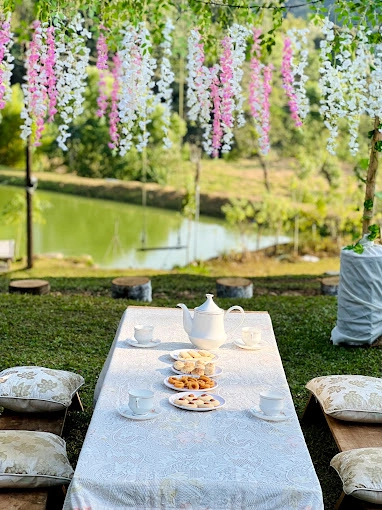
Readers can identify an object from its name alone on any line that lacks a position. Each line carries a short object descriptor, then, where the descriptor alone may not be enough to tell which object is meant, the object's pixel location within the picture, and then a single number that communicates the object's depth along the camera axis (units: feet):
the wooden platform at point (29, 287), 23.27
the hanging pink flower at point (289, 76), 15.85
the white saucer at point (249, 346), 11.92
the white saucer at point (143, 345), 11.86
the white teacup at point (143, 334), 11.91
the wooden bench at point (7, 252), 34.88
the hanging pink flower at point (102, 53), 14.99
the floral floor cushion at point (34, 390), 11.60
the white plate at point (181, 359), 11.12
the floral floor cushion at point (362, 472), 9.00
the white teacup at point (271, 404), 9.16
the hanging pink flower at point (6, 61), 13.70
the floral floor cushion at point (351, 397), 11.24
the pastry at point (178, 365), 10.73
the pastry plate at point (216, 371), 10.61
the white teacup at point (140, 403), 9.06
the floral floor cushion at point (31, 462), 9.07
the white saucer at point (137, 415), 9.02
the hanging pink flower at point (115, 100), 16.49
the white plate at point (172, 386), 10.02
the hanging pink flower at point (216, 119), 16.24
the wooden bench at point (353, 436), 10.33
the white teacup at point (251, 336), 11.98
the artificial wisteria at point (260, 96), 16.62
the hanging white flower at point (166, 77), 14.35
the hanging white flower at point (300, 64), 14.76
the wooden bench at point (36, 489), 8.81
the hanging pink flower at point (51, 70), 14.16
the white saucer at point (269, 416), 9.11
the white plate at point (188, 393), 9.37
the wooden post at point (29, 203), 31.91
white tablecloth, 7.62
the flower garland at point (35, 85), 14.03
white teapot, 11.50
